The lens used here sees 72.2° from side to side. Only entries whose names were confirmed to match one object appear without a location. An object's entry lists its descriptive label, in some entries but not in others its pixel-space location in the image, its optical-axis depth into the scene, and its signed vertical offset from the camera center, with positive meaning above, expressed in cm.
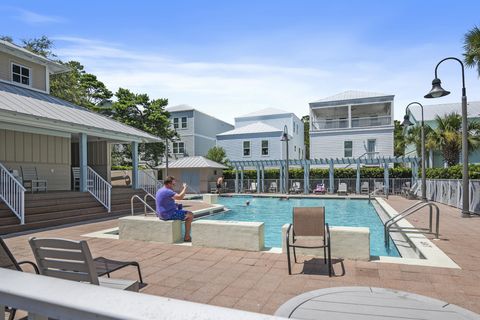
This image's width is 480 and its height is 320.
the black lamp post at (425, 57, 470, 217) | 1136 +51
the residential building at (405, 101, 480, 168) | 2895 +475
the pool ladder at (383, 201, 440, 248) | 754 -165
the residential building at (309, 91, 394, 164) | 2916 +326
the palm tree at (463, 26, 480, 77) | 1252 +451
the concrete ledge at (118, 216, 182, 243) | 724 -138
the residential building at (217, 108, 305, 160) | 3183 +278
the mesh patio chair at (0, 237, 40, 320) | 270 -74
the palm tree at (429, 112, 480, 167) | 2392 +202
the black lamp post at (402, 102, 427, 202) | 1736 +39
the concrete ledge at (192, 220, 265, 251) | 646 -136
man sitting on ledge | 742 -97
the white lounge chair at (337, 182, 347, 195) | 2472 -172
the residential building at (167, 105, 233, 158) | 3547 +406
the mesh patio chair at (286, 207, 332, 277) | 536 -92
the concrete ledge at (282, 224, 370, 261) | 573 -137
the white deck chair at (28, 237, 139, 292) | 282 -81
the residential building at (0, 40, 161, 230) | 1058 +129
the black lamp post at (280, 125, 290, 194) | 2427 -77
